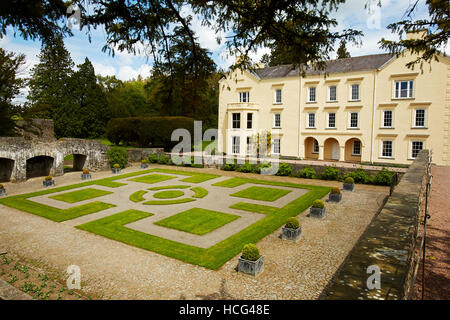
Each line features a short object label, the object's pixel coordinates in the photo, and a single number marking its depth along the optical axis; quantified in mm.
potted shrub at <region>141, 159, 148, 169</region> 30734
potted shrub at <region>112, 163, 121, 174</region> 28206
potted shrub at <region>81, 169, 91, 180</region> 25312
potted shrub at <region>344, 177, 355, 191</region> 20141
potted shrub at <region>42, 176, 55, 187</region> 22578
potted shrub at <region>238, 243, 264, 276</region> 9102
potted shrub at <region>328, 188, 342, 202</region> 17391
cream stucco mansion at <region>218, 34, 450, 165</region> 28062
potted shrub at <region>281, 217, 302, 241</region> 11820
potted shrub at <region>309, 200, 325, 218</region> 14664
